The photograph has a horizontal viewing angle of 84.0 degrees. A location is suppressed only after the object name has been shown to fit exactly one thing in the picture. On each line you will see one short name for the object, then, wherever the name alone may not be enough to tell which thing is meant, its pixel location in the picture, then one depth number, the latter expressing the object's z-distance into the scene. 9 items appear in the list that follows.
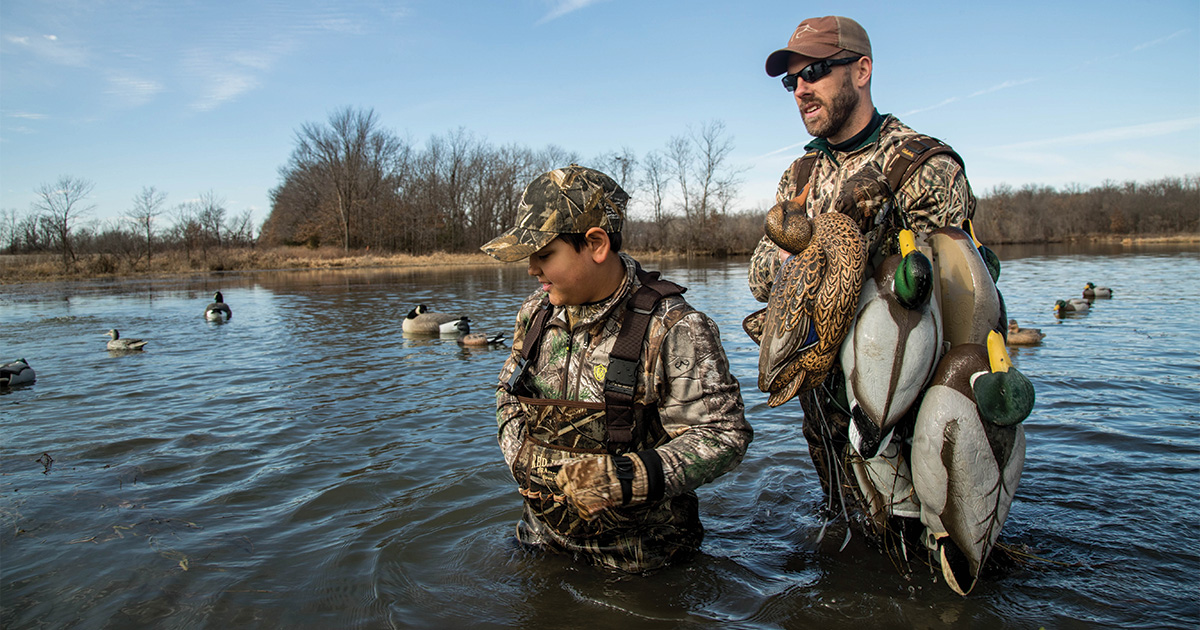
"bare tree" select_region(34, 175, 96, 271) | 42.22
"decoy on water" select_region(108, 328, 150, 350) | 11.77
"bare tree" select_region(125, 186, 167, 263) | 49.34
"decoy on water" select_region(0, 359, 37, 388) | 8.84
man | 2.87
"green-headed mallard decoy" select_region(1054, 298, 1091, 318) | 13.49
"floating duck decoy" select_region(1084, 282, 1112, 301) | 15.76
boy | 2.54
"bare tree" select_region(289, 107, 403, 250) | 62.50
